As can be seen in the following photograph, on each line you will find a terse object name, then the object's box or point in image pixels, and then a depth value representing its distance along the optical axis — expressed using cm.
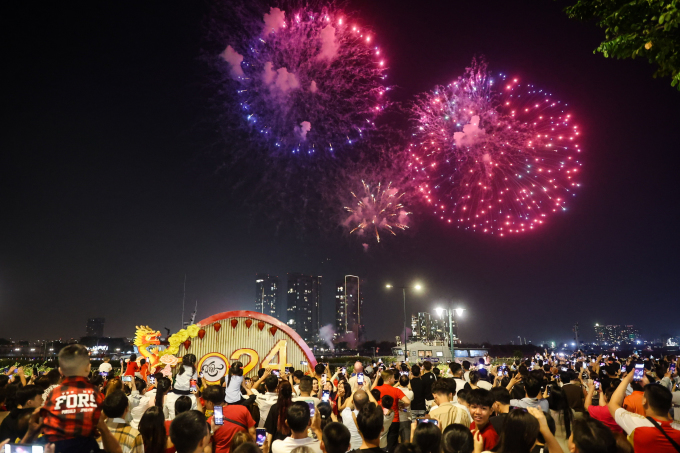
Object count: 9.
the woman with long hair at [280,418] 630
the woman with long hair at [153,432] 453
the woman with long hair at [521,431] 361
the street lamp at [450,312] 2630
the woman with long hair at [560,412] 590
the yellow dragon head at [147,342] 1855
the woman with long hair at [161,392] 708
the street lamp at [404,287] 3002
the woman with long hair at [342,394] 862
